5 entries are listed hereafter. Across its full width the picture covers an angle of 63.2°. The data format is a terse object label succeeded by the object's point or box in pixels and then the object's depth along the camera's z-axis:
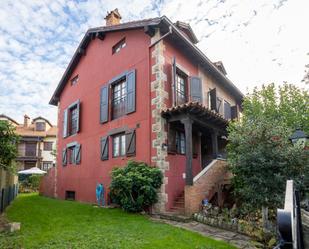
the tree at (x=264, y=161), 6.49
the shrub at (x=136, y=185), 9.05
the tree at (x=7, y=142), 9.61
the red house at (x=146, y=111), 9.77
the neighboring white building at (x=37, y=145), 34.25
